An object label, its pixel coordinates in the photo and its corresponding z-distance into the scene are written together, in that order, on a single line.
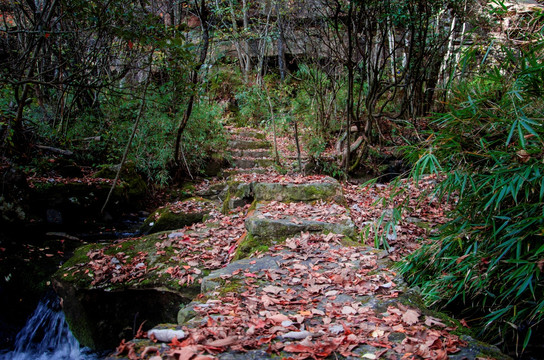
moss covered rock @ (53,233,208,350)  3.83
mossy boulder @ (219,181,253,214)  6.00
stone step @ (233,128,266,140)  11.76
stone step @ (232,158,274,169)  10.07
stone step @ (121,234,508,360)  1.70
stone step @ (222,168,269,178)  9.59
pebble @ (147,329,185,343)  1.69
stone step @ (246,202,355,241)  3.78
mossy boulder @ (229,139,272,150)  11.06
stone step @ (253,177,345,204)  4.86
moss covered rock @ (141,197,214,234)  6.38
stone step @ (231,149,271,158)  10.69
